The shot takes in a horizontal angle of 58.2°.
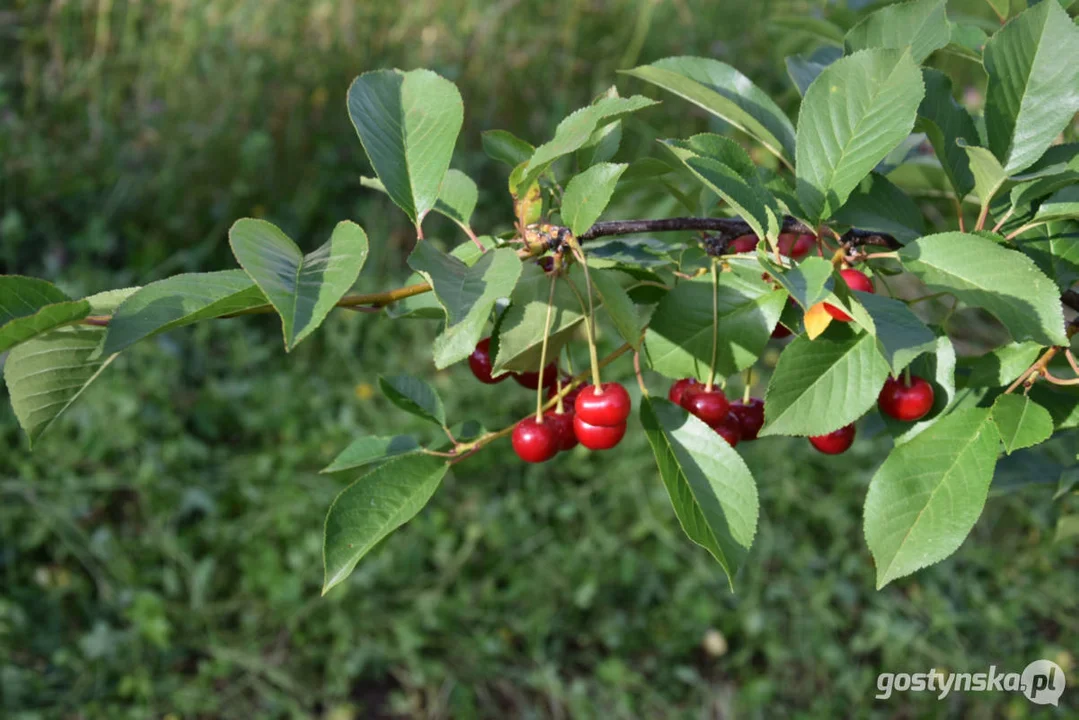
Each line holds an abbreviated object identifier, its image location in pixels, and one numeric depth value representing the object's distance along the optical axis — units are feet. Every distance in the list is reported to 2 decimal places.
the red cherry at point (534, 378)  2.88
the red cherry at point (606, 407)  2.56
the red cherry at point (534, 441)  2.66
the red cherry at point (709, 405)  2.56
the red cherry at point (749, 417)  2.81
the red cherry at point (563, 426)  2.79
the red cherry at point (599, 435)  2.61
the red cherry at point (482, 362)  2.80
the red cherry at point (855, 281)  2.31
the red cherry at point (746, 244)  2.99
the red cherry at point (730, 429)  2.67
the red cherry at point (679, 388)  2.74
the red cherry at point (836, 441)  2.82
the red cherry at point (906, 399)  2.44
